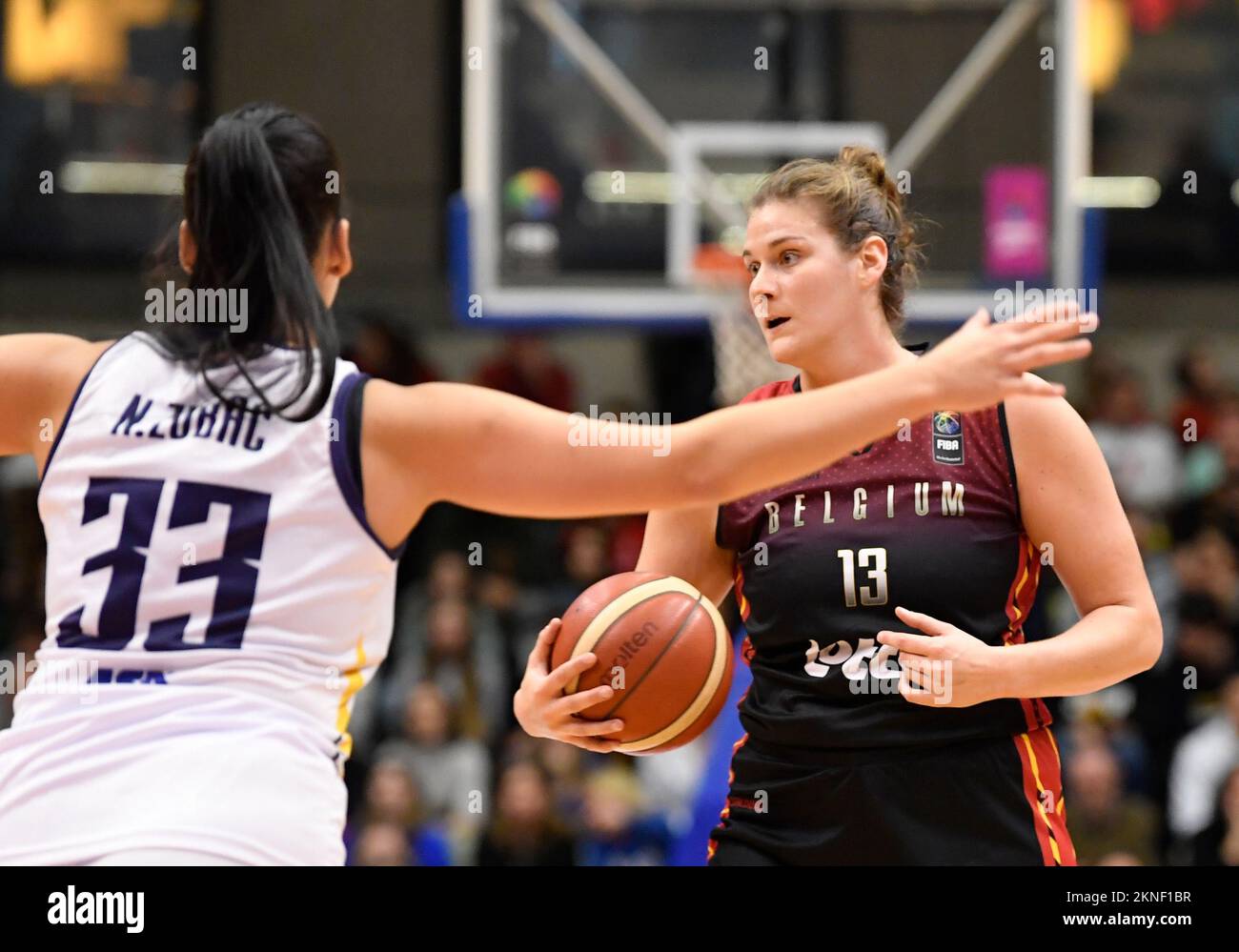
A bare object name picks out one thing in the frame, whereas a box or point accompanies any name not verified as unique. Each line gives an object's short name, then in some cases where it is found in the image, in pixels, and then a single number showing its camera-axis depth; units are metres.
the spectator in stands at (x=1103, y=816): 7.80
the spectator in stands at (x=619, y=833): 8.24
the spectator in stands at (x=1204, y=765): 8.20
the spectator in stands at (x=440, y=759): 8.62
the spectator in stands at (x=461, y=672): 9.19
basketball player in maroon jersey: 3.17
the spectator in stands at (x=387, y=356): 9.76
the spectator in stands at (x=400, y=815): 8.23
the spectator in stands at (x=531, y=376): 10.14
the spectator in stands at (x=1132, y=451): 10.05
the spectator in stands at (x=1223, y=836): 7.37
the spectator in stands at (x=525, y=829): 8.10
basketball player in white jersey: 2.41
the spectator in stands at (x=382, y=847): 7.99
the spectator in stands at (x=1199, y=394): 10.20
